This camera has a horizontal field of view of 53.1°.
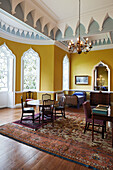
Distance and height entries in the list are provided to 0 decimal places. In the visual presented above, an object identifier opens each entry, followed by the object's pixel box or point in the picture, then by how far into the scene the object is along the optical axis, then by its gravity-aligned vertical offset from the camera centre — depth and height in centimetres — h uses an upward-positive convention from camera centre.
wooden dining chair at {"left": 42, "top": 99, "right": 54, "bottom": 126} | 390 -94
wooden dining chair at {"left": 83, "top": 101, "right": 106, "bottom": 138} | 309 -90
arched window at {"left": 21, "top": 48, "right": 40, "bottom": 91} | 740 +91
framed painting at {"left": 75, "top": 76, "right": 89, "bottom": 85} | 884 +30
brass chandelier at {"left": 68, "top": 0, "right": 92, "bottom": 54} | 406 +139
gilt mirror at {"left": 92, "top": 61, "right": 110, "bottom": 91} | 969 +34
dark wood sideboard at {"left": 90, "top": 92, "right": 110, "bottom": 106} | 646 -84
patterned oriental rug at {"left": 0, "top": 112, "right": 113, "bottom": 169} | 226 -148
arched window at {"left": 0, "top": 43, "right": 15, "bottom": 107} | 669 +34
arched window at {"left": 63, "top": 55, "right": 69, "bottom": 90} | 919 +71
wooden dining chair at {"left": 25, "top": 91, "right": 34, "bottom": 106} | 742 -76
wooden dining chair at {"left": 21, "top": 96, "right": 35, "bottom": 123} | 416 -98
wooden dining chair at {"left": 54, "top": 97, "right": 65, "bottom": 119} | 470 -99
